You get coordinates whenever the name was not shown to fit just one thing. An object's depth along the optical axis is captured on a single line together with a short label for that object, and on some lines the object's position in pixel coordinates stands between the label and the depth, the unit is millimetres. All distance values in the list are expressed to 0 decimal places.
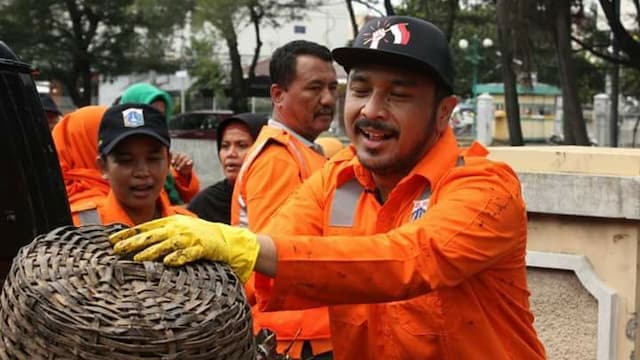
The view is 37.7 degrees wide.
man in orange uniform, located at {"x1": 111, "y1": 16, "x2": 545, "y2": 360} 2102
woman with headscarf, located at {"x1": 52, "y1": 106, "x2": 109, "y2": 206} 3924
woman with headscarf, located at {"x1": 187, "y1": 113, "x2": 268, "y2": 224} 4883
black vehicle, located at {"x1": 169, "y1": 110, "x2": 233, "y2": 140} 26862
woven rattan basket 1521
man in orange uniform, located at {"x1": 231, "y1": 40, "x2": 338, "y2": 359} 3324
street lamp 35531
